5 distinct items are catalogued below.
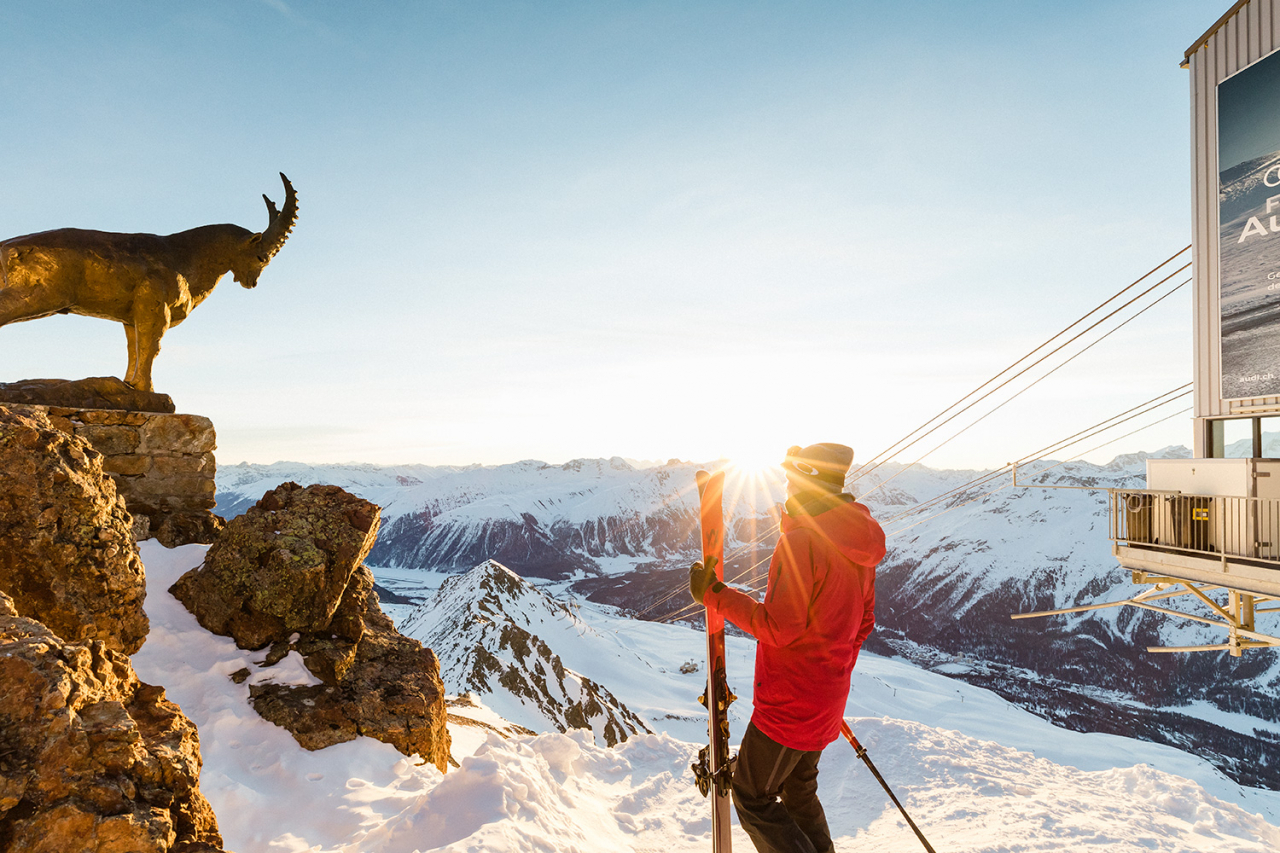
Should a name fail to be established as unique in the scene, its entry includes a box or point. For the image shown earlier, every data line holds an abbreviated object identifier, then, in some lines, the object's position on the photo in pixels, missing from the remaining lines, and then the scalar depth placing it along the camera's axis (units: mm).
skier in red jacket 3609
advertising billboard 10391
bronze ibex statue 7453
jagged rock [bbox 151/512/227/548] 7918
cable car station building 9883
